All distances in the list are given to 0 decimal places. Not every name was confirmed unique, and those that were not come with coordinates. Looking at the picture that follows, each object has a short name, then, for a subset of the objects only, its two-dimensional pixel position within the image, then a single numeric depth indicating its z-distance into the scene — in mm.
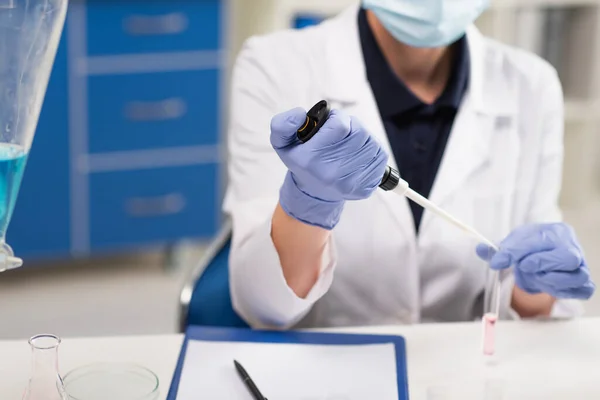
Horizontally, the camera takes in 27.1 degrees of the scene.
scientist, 1471
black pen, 1198
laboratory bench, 1235
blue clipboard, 1303
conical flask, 1103
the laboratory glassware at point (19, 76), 1106
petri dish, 1179
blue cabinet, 2585
